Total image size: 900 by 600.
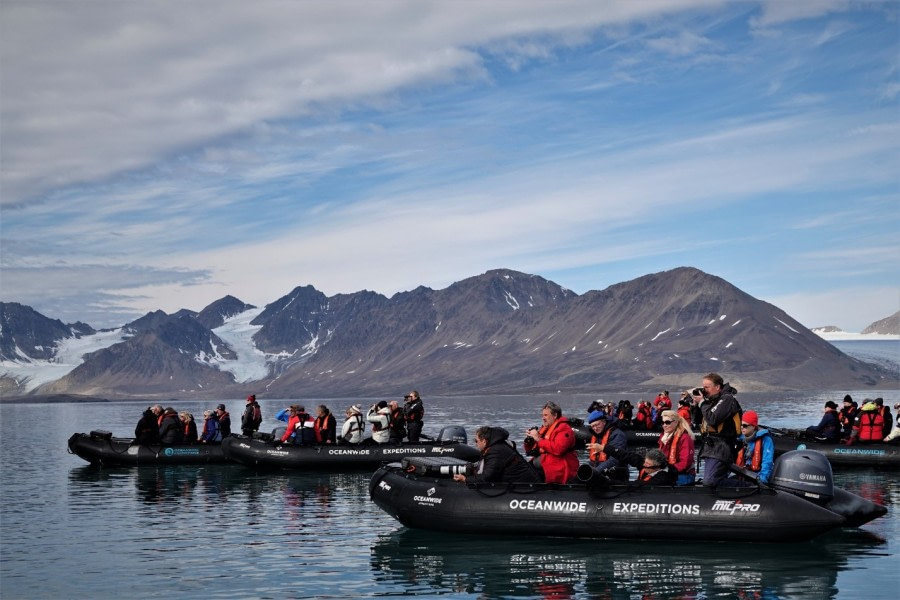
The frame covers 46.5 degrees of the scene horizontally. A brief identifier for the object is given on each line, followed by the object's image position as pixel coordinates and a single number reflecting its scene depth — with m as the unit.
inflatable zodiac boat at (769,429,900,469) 33.59
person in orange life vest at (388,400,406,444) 35.75
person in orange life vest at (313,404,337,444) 35.84
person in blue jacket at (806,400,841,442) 34.91
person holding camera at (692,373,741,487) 19.72
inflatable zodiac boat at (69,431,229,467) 38.41
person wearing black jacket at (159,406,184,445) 38.97
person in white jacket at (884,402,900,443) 33.94
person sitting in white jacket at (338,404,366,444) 35.57
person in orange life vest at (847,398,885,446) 34.34
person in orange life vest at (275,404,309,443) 36.09
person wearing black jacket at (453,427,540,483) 21.33
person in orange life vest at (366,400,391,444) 35.41
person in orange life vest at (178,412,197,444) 39.22
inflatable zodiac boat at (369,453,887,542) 19.81
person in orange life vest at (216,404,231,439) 39.97
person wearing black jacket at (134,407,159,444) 39.25
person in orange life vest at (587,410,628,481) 21.39
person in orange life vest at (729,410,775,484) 21.52
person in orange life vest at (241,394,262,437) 38.12
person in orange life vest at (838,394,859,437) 37.66
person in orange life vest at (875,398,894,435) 34.66
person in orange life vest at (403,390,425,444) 35.47
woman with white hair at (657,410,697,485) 20.03
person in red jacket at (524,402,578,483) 20.94
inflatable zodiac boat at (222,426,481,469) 34.53
